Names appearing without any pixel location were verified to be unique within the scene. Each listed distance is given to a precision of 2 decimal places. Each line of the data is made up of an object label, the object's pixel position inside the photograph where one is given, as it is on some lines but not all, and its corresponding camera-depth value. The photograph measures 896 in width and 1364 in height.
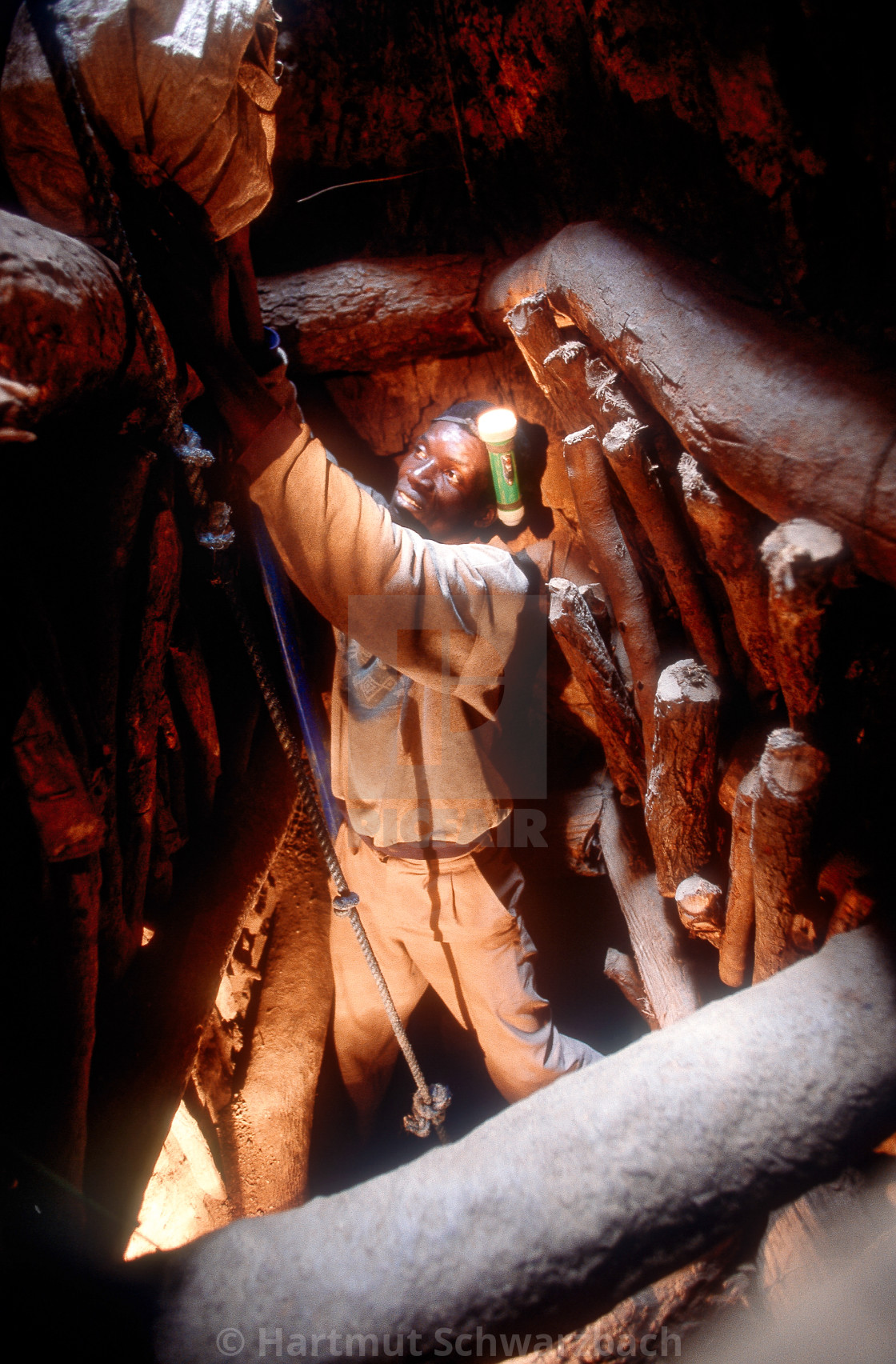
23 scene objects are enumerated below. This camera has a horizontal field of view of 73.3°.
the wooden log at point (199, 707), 1.78
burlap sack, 0.97
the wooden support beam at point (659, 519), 1.49
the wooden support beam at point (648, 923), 1.99
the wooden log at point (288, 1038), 2.31
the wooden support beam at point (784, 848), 1.16
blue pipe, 2.20
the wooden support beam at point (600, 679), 1.82
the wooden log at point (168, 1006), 1.42
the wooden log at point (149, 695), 1.47
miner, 1.57
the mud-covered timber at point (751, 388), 1.02
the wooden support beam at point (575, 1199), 0.96
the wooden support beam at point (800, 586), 0.98
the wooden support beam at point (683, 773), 1.49
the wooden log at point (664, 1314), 1.51
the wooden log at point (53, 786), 1.17
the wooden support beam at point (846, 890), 1.21
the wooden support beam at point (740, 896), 1.45
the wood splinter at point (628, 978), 2.42
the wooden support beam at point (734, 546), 1.28
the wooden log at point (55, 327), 0.87
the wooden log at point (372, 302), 2.38
